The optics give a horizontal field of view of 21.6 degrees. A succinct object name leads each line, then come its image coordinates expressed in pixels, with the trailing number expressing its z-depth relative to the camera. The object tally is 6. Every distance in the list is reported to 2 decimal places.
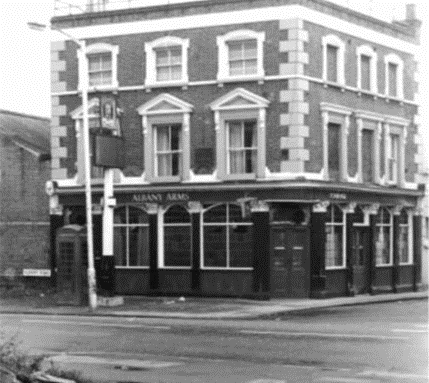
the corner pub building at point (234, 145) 36.16
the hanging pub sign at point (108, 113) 34.41
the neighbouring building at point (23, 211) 41.12
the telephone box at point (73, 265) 34.69
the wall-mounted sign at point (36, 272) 40.72
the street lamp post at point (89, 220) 32.16
